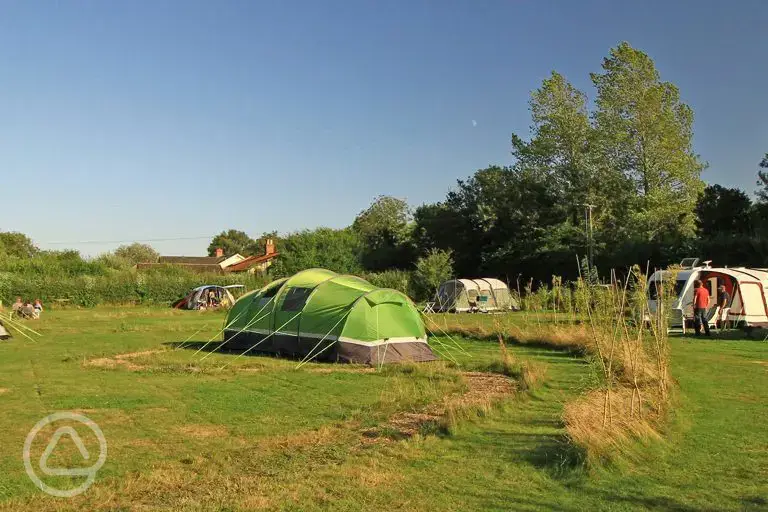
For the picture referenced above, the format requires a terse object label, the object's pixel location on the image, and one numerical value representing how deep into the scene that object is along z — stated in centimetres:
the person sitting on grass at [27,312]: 2938
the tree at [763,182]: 4119
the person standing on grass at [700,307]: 1941
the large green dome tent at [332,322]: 1501
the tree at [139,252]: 10831
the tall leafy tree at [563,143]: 4434
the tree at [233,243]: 12374
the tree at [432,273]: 4334
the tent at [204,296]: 3962
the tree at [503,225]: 4517
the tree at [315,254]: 5116
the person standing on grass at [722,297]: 2078
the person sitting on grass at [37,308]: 3002
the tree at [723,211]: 4184
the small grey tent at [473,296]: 3456
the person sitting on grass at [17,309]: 2999
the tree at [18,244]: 7876
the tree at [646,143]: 4156
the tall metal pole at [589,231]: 4012
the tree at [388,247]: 5906
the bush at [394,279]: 4464
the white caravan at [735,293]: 2117
